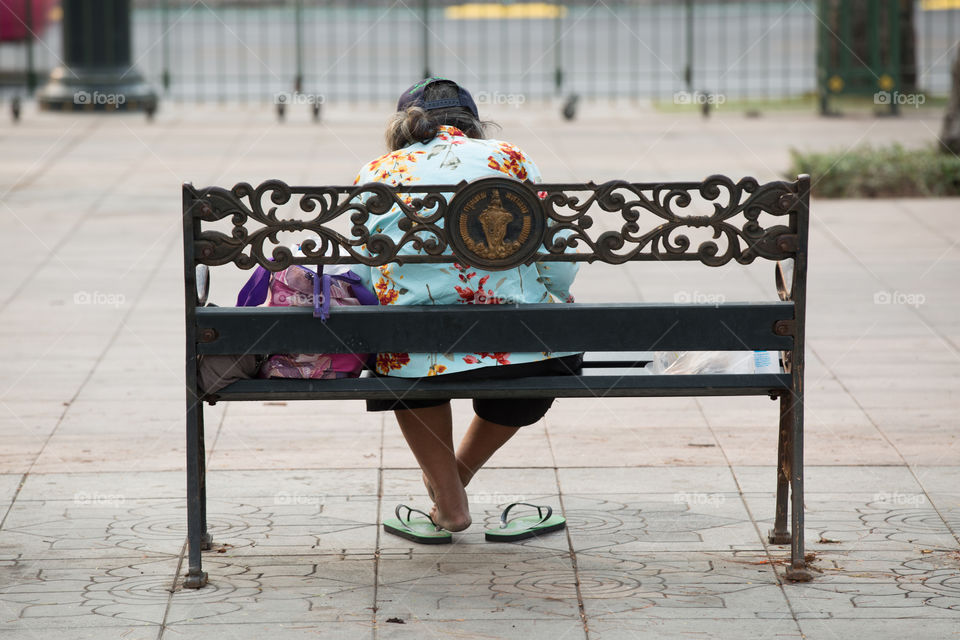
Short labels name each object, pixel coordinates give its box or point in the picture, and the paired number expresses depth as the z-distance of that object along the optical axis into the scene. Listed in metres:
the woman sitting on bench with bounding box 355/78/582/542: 7.79
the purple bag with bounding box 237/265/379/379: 7.83
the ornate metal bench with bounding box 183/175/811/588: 7.42
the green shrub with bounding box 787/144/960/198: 21.56
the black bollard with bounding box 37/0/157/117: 31.20
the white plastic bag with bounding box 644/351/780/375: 8.09
